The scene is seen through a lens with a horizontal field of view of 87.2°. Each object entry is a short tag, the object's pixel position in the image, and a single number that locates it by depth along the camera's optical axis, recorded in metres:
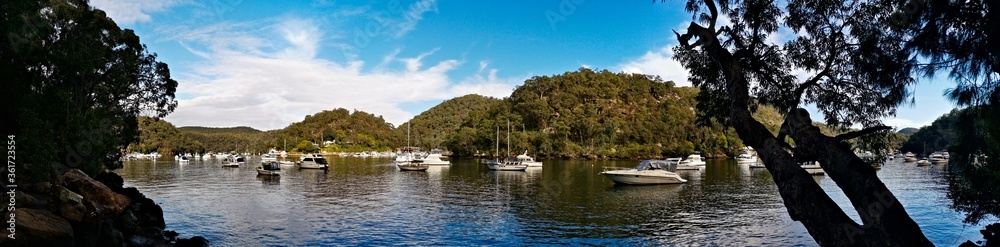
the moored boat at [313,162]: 71.69
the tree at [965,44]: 8.60
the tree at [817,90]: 7.27
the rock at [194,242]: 18.69
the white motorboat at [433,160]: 78.50
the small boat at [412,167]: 69.31
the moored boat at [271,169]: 56.92
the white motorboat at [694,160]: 79.88
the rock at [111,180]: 28.45
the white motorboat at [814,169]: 60.62
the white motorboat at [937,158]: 103.49
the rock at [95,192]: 19.58
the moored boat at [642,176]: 43.66
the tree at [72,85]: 17.56
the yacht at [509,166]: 67.38
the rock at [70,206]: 14.51
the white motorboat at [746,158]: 100.69
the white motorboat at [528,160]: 74.19
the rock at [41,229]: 11.83
